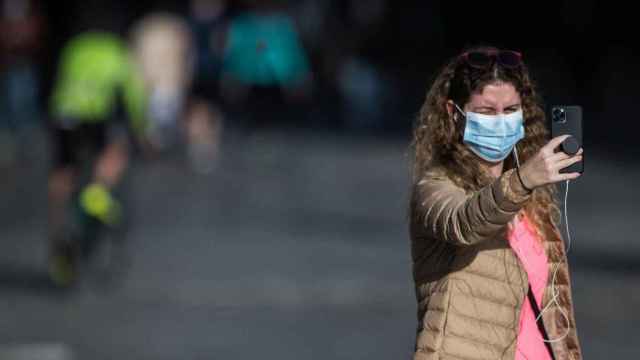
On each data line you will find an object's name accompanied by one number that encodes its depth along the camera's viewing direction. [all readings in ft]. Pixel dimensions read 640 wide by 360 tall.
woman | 30.01
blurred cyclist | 90.86
